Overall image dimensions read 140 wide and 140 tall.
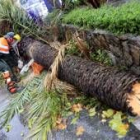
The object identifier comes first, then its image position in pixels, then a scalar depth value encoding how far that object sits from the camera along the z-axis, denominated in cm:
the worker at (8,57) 766
